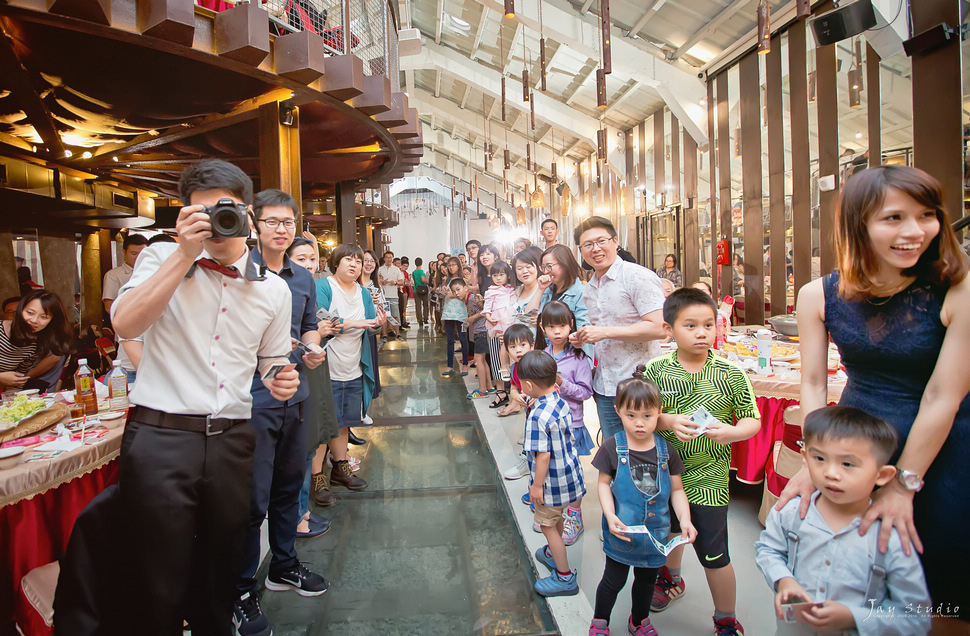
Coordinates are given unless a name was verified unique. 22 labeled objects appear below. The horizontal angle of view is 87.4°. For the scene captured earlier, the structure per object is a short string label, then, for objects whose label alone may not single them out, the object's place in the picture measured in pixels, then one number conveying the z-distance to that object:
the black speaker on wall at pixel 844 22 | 4.07
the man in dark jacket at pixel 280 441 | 2.14
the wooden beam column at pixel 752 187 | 7.72
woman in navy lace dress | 1.17
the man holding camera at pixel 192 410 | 1.41
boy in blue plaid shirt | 2.26
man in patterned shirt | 2.41
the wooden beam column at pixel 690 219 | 9.54
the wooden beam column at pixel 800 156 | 6.79
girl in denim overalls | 1.79
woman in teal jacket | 3.42
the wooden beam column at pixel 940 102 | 4.50
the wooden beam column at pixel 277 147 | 4.11
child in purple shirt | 2.93
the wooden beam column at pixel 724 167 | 8.41
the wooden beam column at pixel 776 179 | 7.25
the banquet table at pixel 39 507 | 1.83
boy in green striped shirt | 1.85
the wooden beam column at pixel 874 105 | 5.58
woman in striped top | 3.13
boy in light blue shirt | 1.15
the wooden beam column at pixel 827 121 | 6.30
